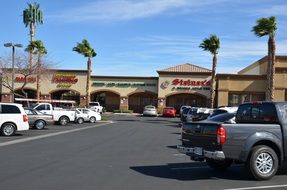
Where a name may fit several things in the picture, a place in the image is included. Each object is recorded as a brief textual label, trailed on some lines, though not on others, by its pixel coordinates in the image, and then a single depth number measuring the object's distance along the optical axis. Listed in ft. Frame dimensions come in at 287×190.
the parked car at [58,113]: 77.17
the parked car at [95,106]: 130.96
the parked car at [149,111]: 138.07
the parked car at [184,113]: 82.86
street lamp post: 92.36
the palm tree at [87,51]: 127.56
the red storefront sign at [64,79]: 150.98
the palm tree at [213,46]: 121.04
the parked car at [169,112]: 136.32
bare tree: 121.88
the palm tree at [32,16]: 152.46
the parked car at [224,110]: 50.56
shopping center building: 148.52
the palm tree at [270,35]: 91.68
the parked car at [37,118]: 67.23
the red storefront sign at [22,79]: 148.01
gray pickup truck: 24.02
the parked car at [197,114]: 65.87
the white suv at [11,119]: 51.91
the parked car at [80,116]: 90.28
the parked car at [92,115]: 95.15
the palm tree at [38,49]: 124.01
